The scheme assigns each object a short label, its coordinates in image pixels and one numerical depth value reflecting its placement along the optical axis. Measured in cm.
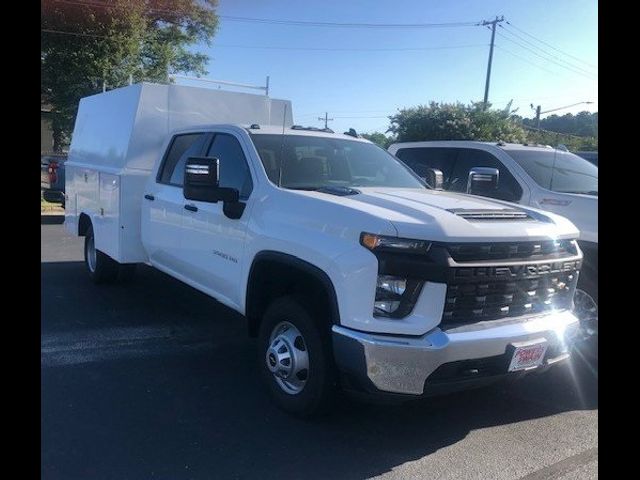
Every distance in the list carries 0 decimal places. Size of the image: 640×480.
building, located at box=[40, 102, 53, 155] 2570
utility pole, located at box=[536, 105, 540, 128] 2016
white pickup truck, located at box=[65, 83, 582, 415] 340
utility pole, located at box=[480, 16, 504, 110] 3266
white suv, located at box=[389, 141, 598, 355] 561
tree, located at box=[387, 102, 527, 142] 1680
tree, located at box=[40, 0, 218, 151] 2192
